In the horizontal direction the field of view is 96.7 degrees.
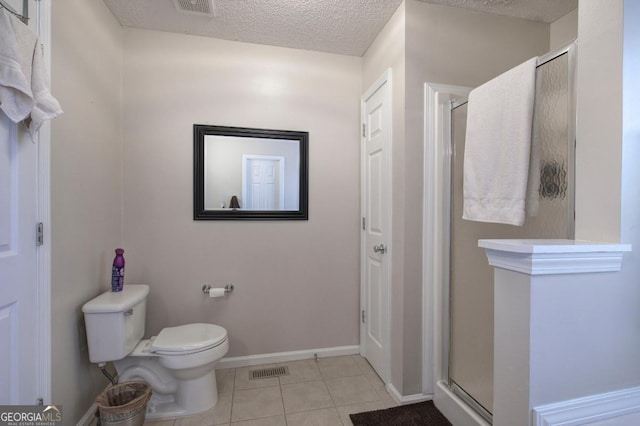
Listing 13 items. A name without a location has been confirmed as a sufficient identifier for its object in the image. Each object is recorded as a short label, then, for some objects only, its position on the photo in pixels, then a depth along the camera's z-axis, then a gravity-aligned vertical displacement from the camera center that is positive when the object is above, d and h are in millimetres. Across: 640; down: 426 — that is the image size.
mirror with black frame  2113 +266
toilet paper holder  2109 -601
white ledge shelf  834 -143
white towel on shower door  1188 +281
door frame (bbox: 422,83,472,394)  1728 -117
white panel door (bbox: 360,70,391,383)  1938 -124
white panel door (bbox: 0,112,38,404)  1034 -229
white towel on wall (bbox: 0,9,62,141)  956 +458
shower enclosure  1167 -99
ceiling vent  1745 +1263
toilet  1525 -824
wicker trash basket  1404 -1018
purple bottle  1734 -401
